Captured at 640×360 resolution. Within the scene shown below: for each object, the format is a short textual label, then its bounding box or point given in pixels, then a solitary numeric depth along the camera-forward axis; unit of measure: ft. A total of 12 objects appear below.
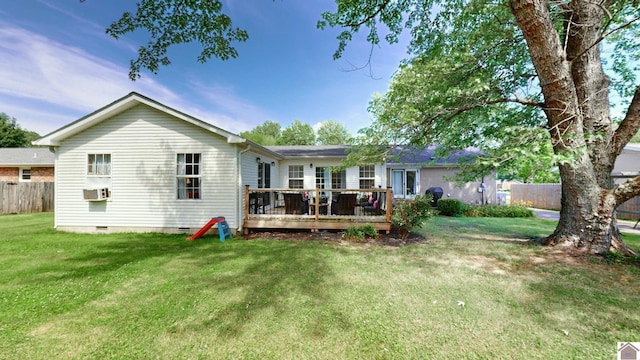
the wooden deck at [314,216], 25.08
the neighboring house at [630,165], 35.29
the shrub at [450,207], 39.83
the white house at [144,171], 25.63
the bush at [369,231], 23.49
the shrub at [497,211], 38.50
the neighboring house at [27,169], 51.75
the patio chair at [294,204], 26.81
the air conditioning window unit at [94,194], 25.52
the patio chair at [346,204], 25.99
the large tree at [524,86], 16.61
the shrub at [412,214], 23.29
